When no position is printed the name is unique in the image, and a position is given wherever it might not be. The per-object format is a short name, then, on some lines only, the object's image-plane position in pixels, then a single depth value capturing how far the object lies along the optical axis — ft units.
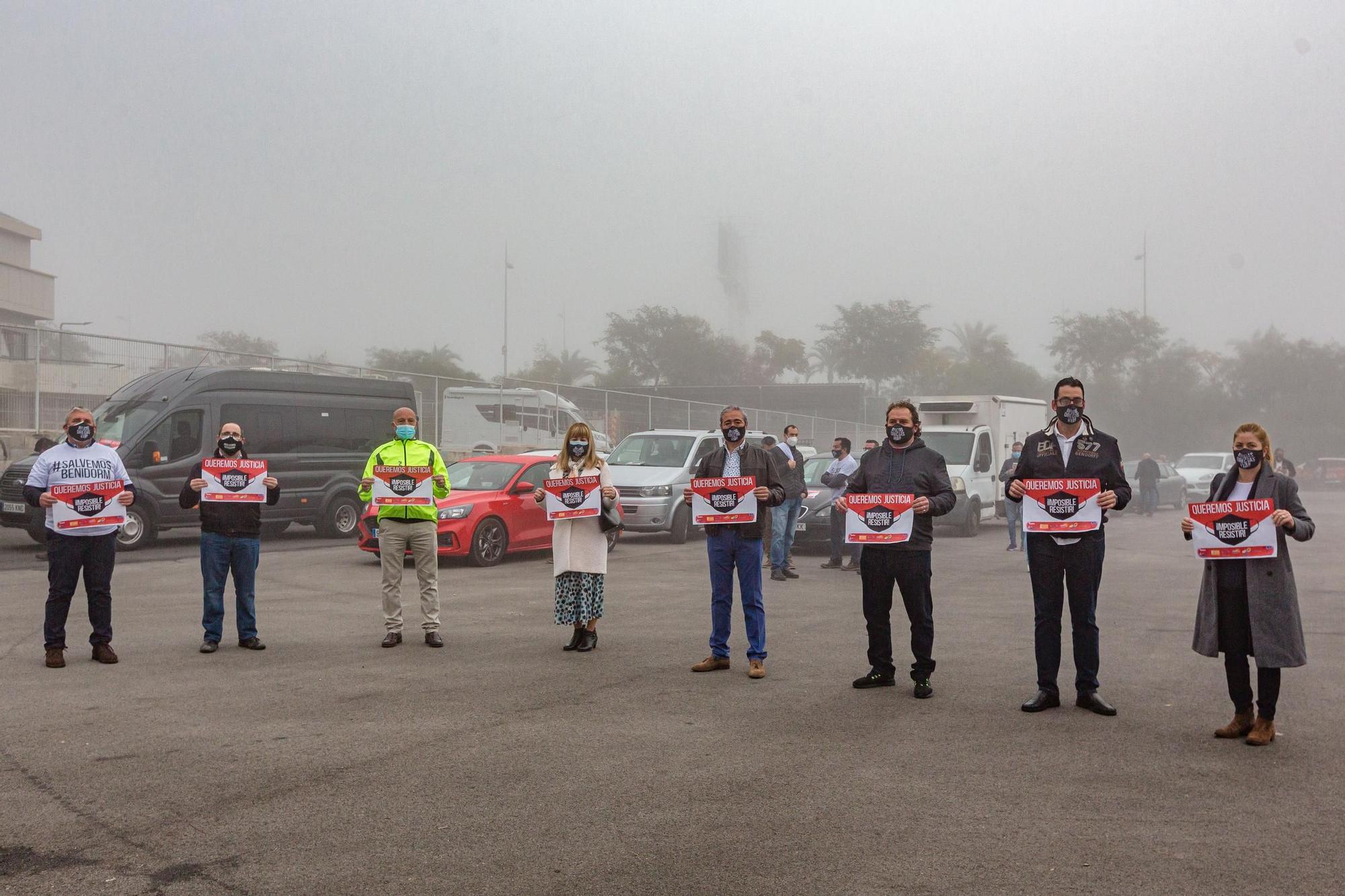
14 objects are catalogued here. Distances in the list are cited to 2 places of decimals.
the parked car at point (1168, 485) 117.50
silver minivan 65.26
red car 51.06
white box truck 76.69
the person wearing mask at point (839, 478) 53.78
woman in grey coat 20.76
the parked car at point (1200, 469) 125.59
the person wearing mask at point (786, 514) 49.73
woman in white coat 30.40
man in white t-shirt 27.94
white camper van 96.07
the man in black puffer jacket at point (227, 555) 29.96
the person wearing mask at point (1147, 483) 106.73
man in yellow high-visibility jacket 31.24
